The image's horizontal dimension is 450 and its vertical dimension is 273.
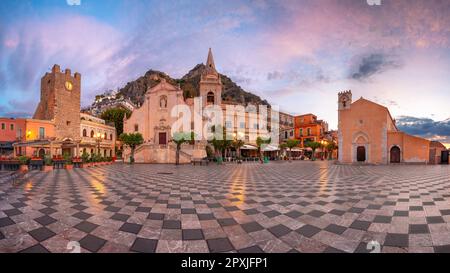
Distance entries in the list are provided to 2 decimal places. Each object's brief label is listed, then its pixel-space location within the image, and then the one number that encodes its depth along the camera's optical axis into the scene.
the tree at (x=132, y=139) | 24.64
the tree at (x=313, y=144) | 33.16
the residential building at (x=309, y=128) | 44.28
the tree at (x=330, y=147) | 41.00
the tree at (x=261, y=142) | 30.58
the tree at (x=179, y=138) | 22.22
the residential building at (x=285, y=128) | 48.53
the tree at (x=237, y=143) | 27.70
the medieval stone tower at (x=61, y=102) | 31.02
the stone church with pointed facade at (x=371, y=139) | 23.50
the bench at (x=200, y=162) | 22.72
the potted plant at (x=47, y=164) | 14.29
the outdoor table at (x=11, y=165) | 14.30
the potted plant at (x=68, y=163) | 16.02
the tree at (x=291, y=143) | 32.19
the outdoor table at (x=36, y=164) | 14.81
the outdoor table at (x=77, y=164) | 17.46
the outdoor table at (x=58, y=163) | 16.11
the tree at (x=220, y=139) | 23.92
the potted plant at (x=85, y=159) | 17.92
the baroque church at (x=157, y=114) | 31.16
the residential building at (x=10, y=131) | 27.47
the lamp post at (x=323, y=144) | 39.41
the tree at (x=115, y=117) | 45.97
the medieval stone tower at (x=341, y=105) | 26.27
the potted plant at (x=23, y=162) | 13.63
